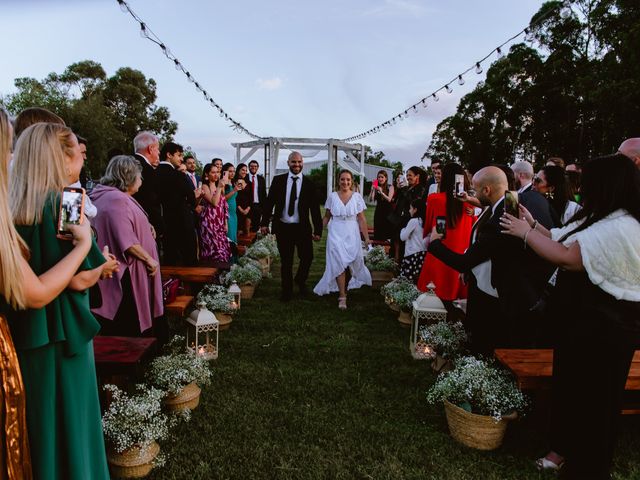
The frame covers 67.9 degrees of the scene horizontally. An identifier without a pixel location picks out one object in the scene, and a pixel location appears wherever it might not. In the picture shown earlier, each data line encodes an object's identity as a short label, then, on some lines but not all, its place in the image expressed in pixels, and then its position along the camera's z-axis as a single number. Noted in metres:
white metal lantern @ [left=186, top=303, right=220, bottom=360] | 4.43
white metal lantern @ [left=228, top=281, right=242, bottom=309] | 5.89
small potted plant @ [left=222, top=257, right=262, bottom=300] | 7.05
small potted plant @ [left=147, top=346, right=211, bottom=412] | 3.49
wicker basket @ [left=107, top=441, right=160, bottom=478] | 2.85
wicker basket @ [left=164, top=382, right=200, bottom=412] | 3.57
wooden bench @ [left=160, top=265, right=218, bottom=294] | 5.37
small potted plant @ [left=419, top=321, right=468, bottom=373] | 4.30
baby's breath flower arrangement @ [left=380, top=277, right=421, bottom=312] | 5.95
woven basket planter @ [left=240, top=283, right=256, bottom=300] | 7.22
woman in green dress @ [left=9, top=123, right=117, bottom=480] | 1.80
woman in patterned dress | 7.41
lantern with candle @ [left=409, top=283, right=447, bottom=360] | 4.83
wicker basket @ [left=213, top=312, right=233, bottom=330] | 5.72
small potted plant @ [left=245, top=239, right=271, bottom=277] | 8.77
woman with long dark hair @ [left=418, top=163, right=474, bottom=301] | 5.28
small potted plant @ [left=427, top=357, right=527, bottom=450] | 3.25
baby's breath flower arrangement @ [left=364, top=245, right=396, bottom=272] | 8.36
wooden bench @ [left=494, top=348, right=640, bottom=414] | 3.15
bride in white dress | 6.96
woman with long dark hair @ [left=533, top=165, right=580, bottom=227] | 5.40
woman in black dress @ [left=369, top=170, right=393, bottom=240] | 10.34
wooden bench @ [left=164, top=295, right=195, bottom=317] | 4.64
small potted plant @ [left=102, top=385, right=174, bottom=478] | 2.80
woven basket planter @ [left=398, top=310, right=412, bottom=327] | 6.12
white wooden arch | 18.12
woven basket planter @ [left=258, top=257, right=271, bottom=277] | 8.82
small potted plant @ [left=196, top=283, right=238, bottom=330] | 5.57
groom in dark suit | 7.23
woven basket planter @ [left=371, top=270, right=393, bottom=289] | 8.43
